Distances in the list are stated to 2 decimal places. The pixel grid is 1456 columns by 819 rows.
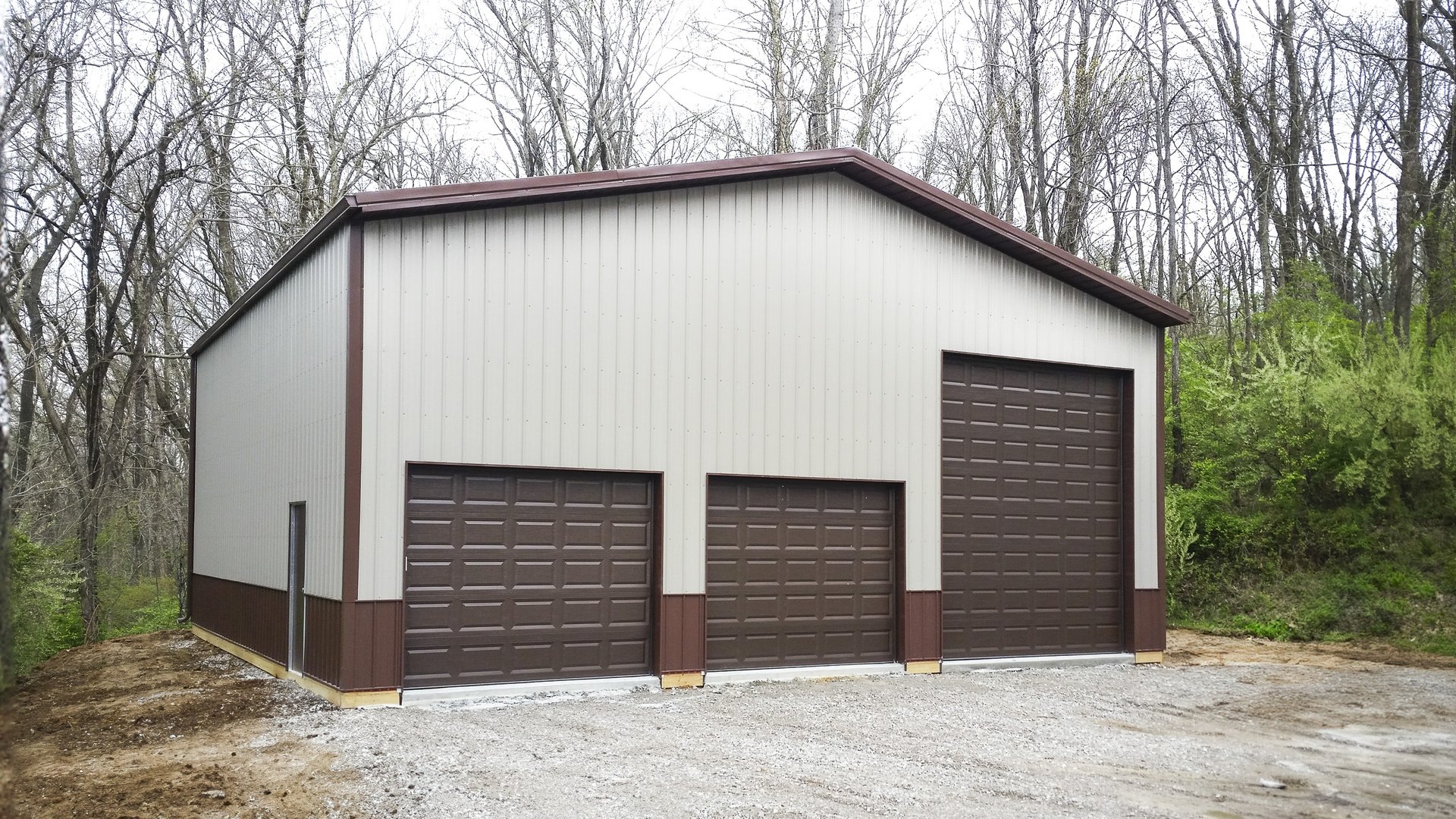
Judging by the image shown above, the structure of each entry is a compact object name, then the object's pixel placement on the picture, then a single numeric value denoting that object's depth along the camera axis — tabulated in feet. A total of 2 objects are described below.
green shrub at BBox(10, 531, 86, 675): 37.78
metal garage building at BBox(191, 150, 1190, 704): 32.86
